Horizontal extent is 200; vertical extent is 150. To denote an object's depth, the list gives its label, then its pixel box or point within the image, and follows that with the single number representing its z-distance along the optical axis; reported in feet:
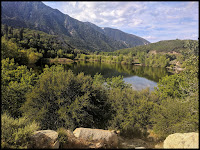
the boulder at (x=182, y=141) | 33.66
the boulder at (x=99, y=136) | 41.26
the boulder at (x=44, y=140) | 31.83
